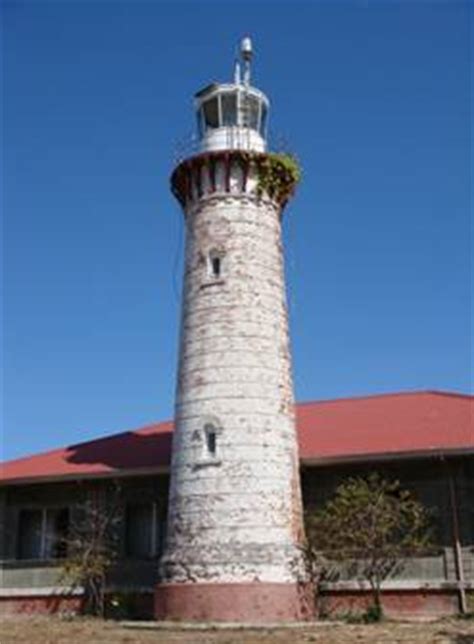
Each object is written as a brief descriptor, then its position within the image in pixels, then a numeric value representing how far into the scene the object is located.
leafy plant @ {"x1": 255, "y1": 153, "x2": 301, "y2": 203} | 25.08
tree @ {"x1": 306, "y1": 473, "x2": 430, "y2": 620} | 22.45
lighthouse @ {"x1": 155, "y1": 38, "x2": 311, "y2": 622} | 21.91
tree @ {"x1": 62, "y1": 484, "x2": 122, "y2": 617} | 25.41
